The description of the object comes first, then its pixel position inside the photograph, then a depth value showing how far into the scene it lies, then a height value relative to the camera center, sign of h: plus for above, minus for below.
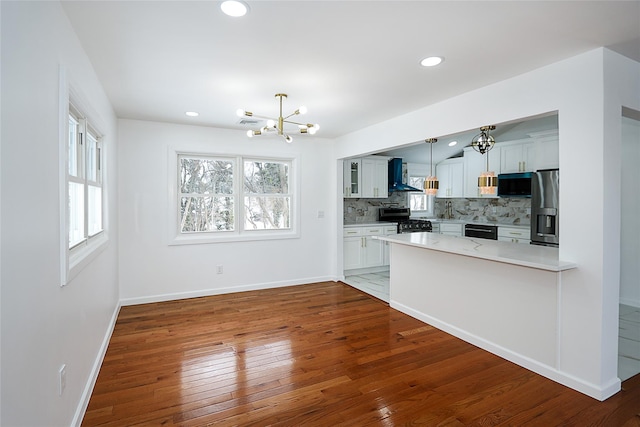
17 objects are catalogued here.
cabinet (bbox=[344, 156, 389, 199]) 6.29 +0.66
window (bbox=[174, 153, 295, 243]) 4.80 +0.19
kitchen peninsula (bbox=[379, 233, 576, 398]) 2.60 -0.81
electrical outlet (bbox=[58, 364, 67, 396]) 1.70 -0.90
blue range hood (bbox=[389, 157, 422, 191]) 6.79 +0.75
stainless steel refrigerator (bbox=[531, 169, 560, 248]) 4.53 +0.04
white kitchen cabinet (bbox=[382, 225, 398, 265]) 6.42 -0.45
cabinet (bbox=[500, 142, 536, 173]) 5.41 +0.92
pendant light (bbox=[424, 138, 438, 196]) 4.05 +0.31
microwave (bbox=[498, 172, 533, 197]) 5.39 +0.44
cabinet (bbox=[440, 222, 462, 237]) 6.80 -0.38
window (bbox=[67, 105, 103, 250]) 2.32 +0.24
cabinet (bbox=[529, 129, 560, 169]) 4.92 +0.96
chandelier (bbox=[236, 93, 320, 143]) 3.21 +0.85
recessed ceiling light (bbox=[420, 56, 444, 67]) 2.53 +1.19
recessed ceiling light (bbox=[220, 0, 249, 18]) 1.81 +1.15
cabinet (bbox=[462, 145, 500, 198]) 6.17 +0.85
